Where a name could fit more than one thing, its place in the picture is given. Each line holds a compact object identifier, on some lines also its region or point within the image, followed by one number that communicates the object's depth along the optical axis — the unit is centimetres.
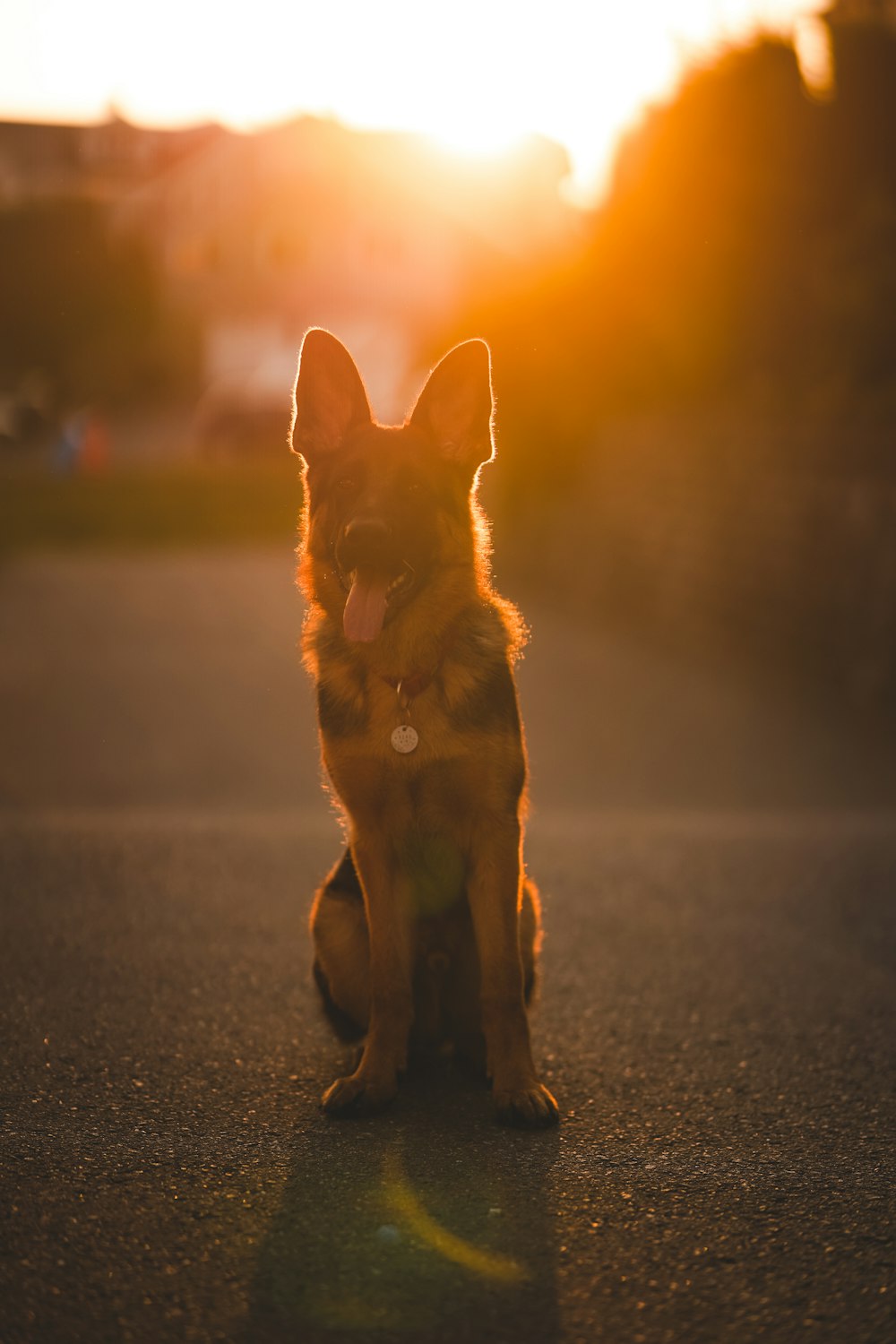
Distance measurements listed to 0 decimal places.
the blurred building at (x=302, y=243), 4238
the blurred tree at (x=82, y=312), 3594
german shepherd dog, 405
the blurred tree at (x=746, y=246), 1262
